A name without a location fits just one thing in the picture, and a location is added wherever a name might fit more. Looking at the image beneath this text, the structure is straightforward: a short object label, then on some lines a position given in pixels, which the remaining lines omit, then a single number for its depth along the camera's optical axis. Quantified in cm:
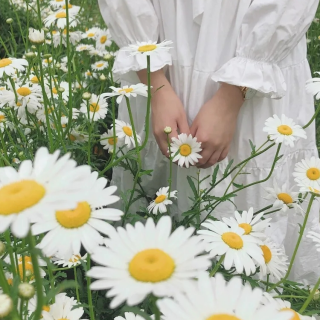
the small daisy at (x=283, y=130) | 66
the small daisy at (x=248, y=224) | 53
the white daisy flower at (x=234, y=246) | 49
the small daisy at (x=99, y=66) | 144
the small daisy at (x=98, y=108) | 98
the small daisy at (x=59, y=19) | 101
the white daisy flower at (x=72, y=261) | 60
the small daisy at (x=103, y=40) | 148
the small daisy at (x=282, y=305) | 40
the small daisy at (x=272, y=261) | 62
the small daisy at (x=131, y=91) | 70
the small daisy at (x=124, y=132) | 86
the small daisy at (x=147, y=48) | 66
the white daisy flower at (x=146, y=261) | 27
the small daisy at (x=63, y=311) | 45
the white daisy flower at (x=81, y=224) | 34
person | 75
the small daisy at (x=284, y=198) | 70
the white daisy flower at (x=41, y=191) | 27
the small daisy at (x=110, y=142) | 92
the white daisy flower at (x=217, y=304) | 27
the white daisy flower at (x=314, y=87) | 66
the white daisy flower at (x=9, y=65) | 79
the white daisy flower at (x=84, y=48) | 143
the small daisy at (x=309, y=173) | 66
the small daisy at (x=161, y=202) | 76
